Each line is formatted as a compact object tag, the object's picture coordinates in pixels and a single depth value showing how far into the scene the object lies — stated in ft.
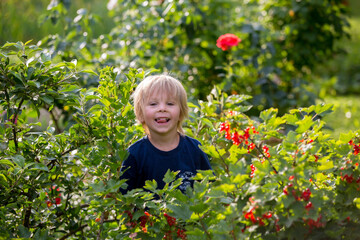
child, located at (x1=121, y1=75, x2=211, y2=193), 14.43
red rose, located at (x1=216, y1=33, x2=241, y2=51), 24.66
